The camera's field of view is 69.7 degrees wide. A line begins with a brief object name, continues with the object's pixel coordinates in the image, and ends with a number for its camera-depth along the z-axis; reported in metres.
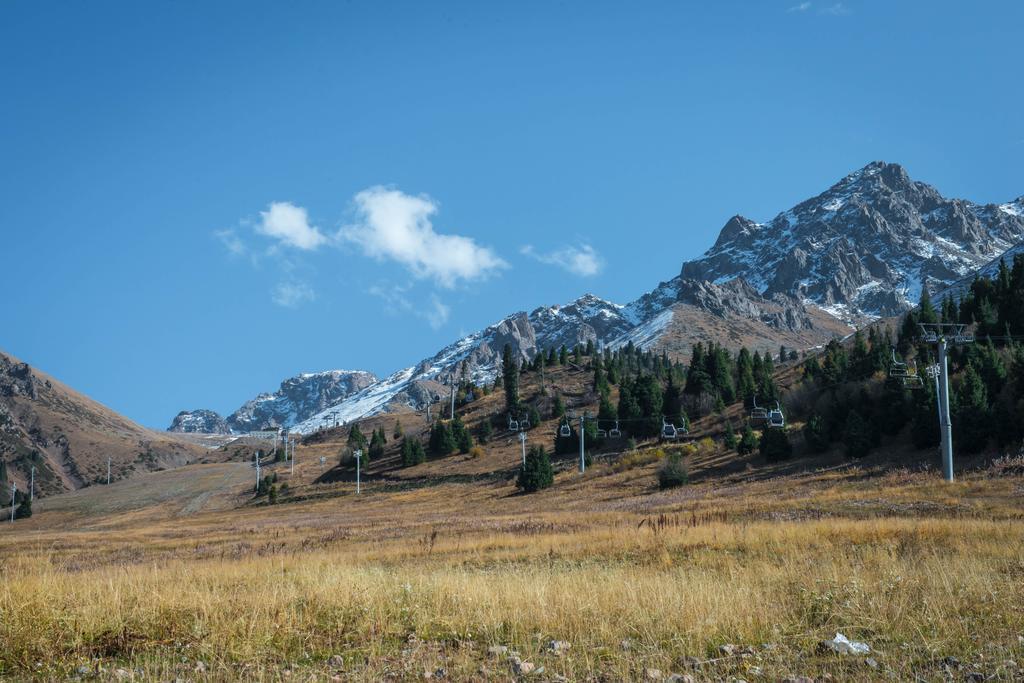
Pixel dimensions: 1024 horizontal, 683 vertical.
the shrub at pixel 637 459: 77.88
